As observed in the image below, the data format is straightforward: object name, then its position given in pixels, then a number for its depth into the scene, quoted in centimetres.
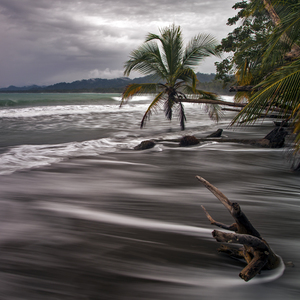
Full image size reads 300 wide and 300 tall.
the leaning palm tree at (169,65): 1007
